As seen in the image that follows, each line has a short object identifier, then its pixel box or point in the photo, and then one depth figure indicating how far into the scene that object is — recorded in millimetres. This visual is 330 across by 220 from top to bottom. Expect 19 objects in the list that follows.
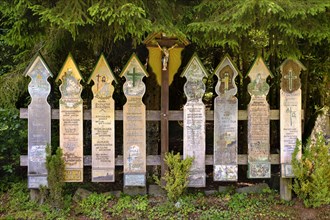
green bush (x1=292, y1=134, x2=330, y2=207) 4348
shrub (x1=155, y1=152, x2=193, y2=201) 4422
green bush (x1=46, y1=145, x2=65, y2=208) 4363
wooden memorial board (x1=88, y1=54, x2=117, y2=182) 4555
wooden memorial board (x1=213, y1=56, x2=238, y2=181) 4660
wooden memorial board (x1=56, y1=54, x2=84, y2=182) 4512
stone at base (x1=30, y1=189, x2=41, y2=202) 4617
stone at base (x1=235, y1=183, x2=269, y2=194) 4922
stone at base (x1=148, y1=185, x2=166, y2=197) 4828
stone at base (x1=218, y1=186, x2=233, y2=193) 4938
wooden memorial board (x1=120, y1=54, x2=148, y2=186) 4578
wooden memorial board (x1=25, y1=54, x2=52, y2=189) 4473
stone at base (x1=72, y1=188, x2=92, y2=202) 4760
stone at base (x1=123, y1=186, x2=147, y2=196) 4824
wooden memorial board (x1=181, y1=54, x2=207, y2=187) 4617
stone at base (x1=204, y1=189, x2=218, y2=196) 4945
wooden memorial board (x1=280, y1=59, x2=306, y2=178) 4684
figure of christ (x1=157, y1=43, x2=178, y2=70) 4516
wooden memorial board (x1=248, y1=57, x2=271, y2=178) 4672
